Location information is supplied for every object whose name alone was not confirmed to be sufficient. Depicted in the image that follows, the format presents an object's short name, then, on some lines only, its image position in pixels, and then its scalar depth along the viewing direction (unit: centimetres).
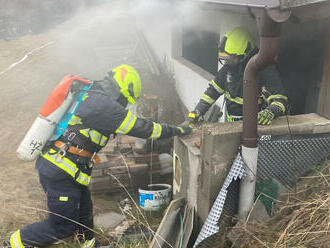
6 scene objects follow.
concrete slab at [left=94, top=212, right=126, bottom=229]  458
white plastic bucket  459
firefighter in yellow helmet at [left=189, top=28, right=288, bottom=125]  341
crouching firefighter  342
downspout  261
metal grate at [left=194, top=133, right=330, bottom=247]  302
